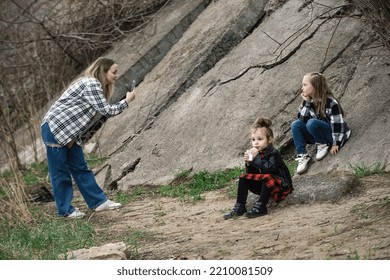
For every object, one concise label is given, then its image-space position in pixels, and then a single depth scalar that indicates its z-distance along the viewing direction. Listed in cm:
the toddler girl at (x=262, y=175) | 1238
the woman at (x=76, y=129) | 1458
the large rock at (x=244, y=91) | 1515
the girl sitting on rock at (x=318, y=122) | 1419
